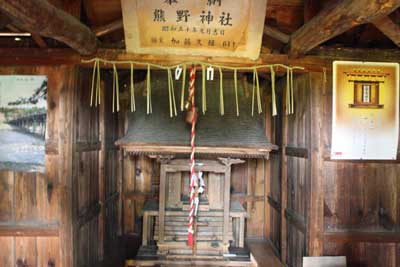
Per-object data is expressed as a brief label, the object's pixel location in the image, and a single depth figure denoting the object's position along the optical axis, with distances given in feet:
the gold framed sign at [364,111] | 10.32
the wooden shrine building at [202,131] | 9.59
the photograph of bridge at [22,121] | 9.87
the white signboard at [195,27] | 8.87
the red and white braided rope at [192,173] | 10.75
